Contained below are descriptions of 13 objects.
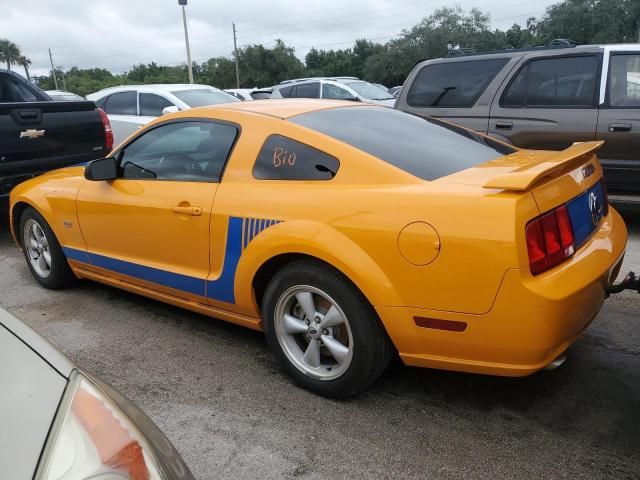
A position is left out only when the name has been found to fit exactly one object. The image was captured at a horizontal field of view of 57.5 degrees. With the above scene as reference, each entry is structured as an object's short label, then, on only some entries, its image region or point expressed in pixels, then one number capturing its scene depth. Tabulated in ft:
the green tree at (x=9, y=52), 294.29
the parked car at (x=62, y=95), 44.46
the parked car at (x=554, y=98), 18.44
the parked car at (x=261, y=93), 45.82
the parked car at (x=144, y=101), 30.68
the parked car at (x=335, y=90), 41.78
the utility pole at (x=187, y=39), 75.31
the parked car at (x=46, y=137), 18.86
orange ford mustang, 7.70
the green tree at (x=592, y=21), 138.62
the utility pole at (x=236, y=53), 183.35
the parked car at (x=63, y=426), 4.08
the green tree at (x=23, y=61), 319.47
